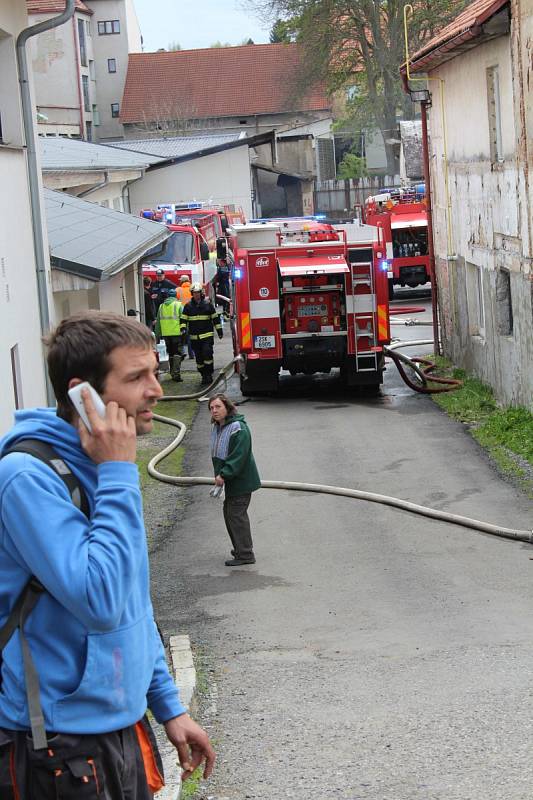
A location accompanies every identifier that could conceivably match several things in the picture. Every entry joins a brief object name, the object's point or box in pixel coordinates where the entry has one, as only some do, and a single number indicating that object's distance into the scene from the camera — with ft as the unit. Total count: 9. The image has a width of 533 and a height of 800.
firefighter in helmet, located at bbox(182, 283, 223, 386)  70.54
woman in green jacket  33.83
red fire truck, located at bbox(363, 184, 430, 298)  106.83
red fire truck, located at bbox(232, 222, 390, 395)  63.72
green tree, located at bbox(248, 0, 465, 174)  182.29
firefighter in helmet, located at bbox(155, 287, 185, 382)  73.82
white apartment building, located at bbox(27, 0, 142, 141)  202.69
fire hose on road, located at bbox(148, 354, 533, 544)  36.47
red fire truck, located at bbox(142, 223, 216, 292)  95.66
